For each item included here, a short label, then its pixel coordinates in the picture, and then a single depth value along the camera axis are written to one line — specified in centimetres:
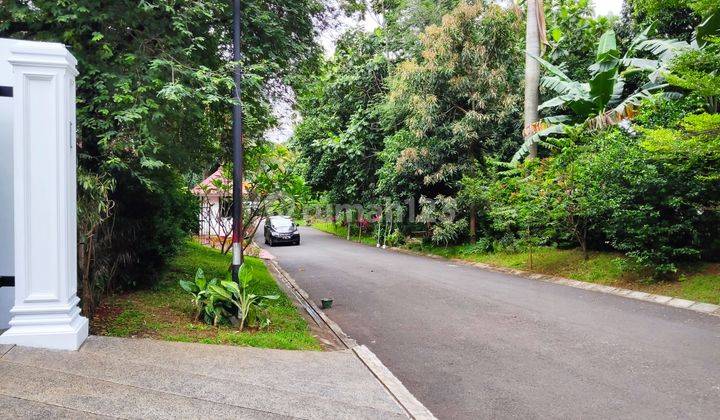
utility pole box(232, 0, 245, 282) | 740
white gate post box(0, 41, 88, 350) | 478
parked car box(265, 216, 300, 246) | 2641
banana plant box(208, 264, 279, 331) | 682
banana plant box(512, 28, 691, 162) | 1406
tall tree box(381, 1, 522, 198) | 1844
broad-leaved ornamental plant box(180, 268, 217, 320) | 698
